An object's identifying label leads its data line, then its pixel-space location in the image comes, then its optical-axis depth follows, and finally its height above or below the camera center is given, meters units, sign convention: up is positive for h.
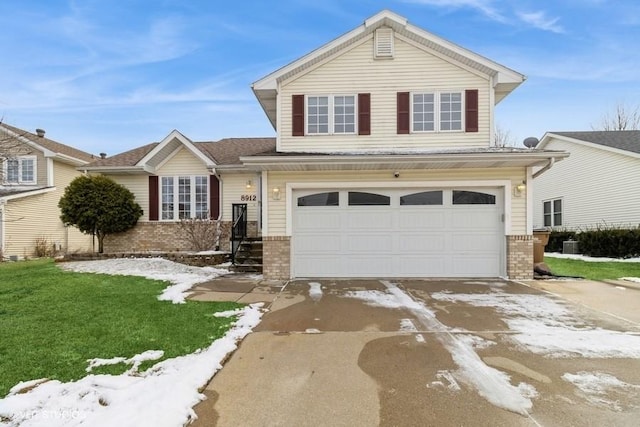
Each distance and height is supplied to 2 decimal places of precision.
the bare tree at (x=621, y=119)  31.95 +8.74
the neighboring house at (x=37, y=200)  16.28 +0.64
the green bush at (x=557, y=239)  17.70 -1.27
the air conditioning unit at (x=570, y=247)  16.47 -1.55
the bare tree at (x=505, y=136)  36.25 +7.92
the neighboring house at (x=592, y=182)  15.33 +1.53
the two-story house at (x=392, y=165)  9.41 +1.25
